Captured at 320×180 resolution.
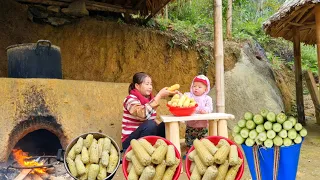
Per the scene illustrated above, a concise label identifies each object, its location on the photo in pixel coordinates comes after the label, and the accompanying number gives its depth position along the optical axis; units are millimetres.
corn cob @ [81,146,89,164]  2664
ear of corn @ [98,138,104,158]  2759
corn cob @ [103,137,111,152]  2805
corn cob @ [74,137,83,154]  2738
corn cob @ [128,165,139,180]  2479
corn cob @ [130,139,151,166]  2479
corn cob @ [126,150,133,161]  2645
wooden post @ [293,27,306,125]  7203
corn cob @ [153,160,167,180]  2479
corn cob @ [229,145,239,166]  2510
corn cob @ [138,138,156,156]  2594
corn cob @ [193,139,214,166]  2498
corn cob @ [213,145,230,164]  2508
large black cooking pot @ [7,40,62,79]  4305
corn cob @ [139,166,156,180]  2418
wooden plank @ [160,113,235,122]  3398
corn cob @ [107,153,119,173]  2680
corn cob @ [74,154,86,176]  2581
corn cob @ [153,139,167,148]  2687
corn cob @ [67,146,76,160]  2715
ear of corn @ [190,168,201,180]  2517
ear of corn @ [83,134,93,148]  2816
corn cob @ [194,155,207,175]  2521
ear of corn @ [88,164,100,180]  2604
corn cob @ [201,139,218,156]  2601
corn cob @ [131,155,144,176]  2500
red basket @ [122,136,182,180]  2570
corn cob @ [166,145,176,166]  2512
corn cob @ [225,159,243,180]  2503
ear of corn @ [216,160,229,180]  2494
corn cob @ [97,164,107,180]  2625
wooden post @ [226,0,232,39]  9034
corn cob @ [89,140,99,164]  2676
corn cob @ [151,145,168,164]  2489
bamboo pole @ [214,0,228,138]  4617
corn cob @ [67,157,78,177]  2617
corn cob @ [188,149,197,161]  2689
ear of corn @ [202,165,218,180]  2434
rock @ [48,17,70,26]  6777
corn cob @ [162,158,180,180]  2506
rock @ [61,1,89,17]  6809
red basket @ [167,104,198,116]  3488
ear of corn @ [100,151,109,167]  2660
